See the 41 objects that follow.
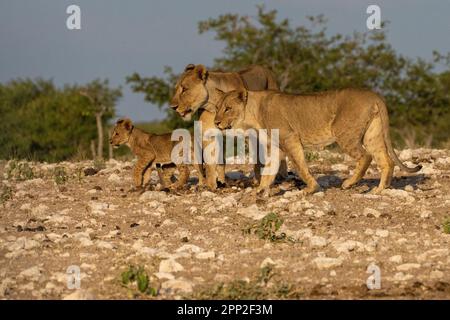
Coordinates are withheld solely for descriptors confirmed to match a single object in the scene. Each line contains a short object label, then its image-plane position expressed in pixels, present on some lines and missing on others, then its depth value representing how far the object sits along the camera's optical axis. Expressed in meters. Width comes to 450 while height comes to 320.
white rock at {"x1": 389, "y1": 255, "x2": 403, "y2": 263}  16.05
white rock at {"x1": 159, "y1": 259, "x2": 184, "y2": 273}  15.62
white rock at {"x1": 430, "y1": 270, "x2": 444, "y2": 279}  15.03
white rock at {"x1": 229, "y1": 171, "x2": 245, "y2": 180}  26.08
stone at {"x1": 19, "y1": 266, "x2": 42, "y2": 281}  15.31
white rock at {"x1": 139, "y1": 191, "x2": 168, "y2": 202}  22.47
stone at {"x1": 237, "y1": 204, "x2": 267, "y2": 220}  20.06
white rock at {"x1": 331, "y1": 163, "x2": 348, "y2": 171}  26.62
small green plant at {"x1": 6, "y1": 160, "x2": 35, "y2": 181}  26.59
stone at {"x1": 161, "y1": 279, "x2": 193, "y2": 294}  14.56
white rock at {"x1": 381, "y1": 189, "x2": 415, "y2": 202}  21.39
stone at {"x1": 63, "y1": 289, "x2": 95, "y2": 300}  14.08
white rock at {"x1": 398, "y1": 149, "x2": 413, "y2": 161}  27.44
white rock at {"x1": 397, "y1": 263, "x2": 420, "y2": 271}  15.57
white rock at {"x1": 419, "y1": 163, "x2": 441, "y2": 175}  25.00
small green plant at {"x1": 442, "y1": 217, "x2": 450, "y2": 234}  18.23
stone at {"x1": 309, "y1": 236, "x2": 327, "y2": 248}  17.39
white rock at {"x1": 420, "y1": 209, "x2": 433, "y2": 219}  19.66
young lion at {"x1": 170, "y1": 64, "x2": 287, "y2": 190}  23.64
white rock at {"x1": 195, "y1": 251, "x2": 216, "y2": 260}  16.56
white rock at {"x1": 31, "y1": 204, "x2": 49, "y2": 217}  20.95
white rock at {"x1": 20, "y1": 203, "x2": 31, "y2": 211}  21.62
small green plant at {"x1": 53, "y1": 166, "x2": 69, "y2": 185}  25.28
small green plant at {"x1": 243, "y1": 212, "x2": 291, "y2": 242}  17.97
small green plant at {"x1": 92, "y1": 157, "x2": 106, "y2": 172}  27.86
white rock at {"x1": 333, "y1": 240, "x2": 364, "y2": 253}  16.91
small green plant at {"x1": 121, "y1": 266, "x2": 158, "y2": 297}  14.32
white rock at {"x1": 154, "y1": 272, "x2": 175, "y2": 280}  15.15
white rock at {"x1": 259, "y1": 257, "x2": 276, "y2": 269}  15.79
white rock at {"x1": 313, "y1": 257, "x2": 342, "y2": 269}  15.82
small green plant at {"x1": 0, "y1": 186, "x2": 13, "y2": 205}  22.81
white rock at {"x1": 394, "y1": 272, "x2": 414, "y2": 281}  14.98
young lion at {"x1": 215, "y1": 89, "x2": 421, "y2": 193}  21.89
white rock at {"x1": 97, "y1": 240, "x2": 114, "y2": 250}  17.33
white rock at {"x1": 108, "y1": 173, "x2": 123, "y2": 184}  25.66
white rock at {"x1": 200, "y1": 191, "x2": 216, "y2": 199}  22.55
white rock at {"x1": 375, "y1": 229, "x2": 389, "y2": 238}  17.98
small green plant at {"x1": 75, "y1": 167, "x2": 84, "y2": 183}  25.57
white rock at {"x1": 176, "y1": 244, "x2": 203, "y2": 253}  17.06
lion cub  24.20
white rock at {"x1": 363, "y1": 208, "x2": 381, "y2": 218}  19.84
